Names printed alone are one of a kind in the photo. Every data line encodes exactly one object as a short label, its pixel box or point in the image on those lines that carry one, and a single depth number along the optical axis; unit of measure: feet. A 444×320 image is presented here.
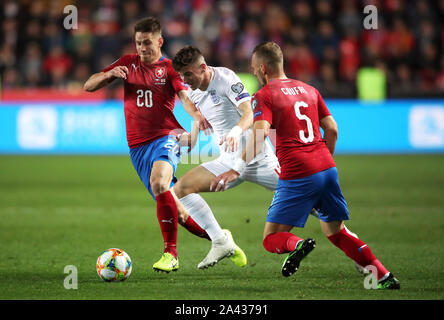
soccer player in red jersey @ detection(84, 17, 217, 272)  41.32
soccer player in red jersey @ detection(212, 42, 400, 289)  33.60
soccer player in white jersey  40.11
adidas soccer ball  36.50
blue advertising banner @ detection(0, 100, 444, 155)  103.24
